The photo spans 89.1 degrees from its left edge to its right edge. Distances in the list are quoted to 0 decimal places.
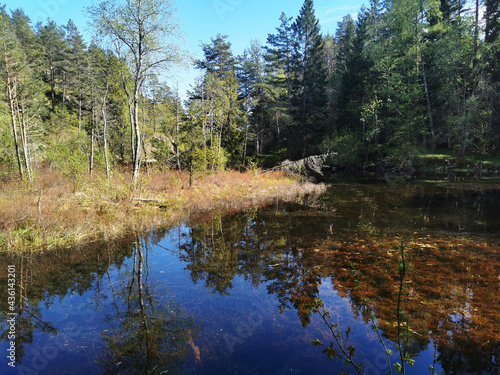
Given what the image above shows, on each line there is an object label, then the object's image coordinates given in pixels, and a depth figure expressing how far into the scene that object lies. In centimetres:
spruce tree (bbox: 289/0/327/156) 3609
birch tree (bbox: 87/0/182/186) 1252
